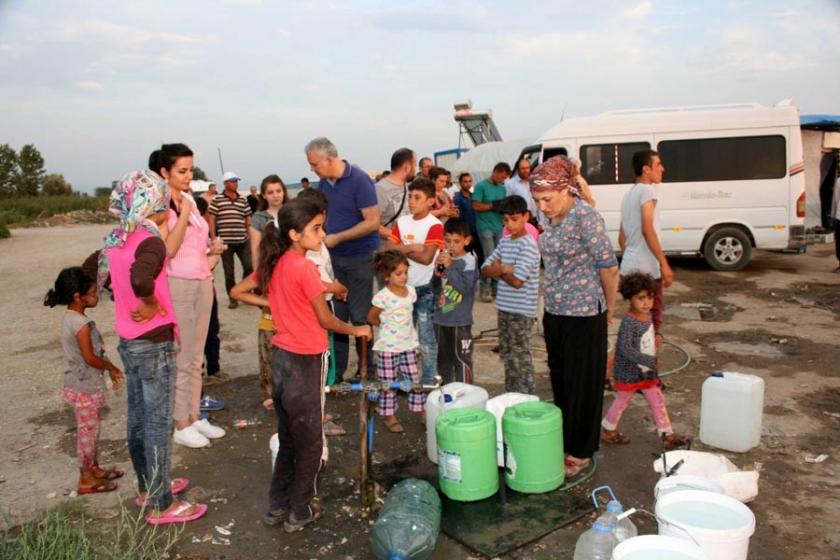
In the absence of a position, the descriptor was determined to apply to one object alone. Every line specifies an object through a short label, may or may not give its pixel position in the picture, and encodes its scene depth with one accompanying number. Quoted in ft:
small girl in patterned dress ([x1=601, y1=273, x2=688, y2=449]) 14.51
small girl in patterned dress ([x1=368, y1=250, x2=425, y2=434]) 15.46
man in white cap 30.83
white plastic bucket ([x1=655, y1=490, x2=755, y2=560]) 8.62
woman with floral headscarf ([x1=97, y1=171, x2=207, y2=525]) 11.09
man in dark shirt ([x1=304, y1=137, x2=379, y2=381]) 16.99
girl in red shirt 11.32
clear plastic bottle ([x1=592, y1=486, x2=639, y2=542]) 9.21
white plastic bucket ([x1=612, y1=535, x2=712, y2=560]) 8.09
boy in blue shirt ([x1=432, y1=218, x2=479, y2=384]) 16.47
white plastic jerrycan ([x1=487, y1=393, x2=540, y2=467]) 13.75
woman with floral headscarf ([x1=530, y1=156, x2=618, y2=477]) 12.60
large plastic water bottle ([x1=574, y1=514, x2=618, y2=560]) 9.43
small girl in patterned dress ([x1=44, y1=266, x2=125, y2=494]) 13.01
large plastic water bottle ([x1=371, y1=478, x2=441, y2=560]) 10.16
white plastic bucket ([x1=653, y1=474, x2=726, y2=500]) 10.31
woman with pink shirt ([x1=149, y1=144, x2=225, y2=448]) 14.05
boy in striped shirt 15.71
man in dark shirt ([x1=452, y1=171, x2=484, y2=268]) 33.71
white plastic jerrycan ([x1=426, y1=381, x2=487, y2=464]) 13.76
